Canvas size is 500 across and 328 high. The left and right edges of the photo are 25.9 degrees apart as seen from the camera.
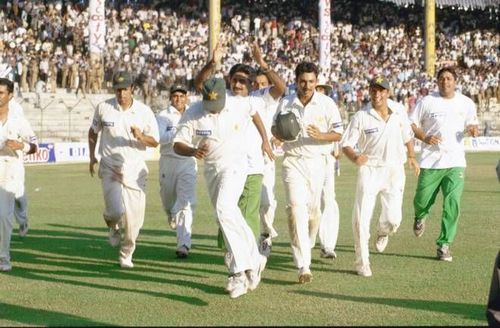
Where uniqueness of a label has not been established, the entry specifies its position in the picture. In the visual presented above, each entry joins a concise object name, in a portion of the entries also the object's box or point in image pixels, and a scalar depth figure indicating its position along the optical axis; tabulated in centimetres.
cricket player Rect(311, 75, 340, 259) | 1288
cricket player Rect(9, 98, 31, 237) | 1548
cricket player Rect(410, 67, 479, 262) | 1305
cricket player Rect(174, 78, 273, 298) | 1005
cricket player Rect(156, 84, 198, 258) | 1376
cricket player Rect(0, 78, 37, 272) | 1198
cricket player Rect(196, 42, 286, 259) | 1114
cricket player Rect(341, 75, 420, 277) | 1163
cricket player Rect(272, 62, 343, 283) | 1127
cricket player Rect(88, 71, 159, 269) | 1230
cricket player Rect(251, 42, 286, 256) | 1273
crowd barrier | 3544
